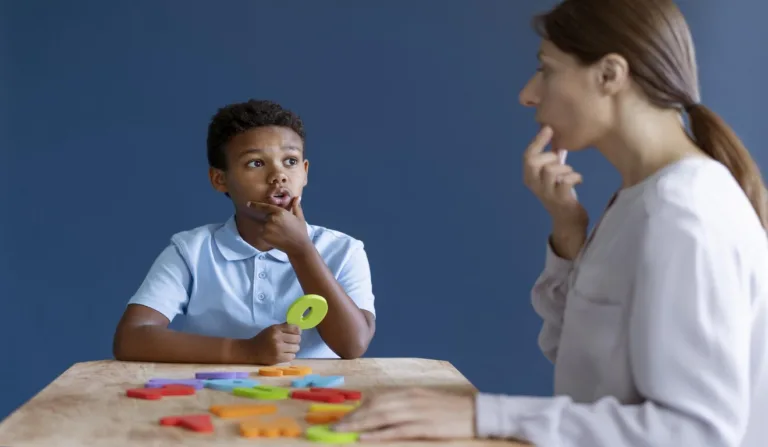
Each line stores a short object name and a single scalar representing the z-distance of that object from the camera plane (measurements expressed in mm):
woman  2452
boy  3343
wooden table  2494
